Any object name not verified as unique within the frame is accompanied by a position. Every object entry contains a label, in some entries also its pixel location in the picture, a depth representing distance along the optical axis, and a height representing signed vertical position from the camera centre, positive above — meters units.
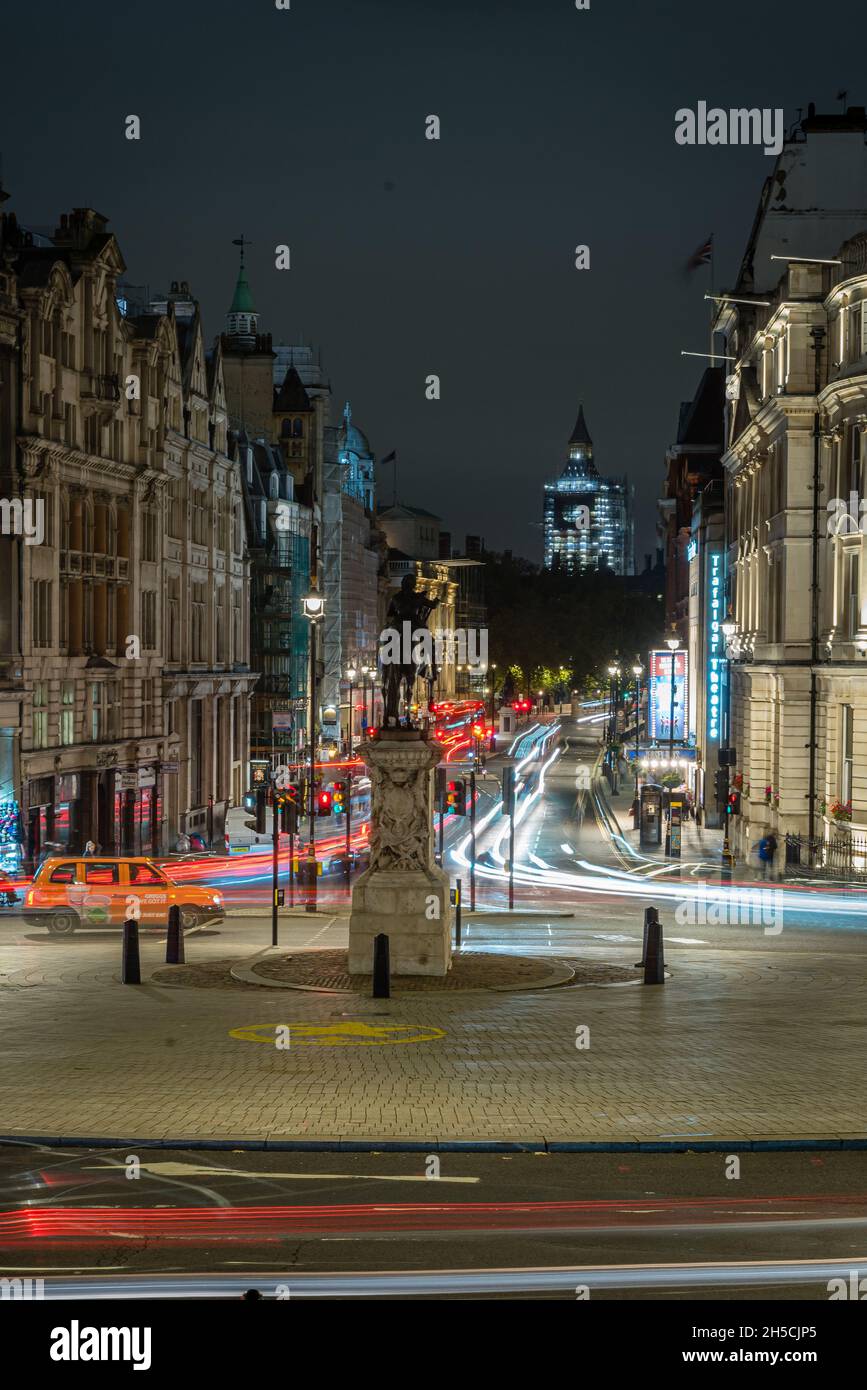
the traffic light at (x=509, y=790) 40.75 -3.17
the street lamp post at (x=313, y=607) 38.09 +1.32
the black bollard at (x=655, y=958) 23.66 -4.30
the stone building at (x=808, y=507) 46.69 +4.86
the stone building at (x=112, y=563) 48.28 +3.45
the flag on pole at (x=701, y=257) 67.88 +16.92
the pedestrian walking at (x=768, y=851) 50.97 -5.89
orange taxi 33.66 -4.89
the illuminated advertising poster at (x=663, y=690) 77.62 -1.35
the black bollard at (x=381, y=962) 21.91 -4.02
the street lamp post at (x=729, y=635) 52.31 +1.06
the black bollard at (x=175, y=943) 27.03 -4.65
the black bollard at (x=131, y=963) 23.88 -4.42
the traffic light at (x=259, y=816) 63.68 -6.17
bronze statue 24.55 +0.27
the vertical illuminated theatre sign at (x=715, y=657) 69.12 +0.23
